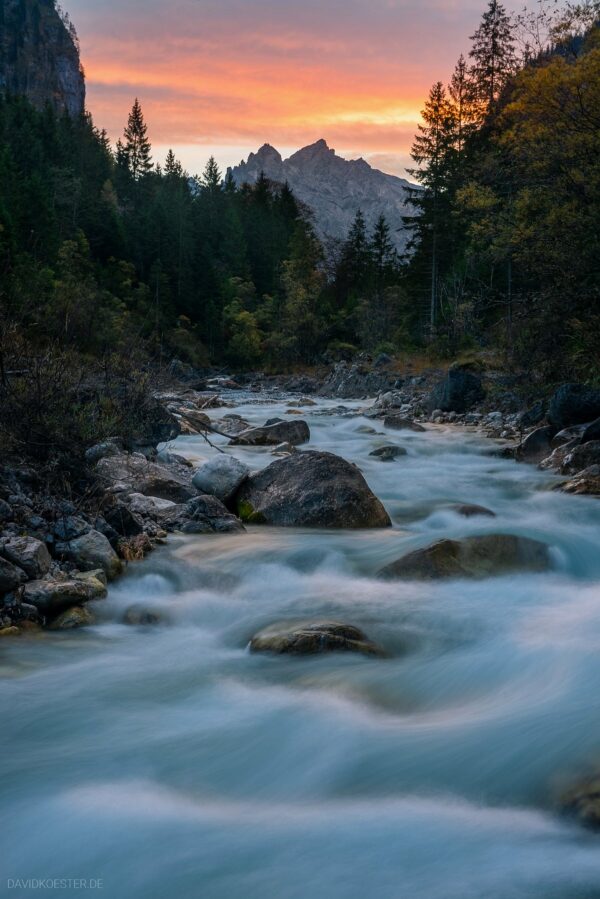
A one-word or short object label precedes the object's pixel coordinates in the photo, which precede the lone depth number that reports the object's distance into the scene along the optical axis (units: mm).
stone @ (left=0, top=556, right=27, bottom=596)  5598
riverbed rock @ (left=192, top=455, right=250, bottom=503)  9227
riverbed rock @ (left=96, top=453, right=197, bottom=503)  8750
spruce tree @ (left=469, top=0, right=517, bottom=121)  49394
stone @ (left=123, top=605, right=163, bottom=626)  6125
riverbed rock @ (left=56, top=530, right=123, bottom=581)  6555
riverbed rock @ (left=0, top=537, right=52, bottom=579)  5906
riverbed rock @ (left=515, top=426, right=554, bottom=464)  13406
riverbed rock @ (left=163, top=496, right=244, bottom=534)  8191
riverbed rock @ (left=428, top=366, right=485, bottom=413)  21703
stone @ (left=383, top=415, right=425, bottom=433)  19284
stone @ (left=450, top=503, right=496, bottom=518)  9656
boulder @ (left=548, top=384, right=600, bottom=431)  13375
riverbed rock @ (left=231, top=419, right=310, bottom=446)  14570
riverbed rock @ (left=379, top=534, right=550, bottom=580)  6926
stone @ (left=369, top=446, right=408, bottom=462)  14380
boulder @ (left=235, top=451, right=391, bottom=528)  8828
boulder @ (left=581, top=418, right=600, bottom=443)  12047
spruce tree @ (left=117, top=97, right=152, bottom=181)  93000
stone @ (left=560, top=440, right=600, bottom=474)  11680
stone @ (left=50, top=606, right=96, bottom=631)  5742
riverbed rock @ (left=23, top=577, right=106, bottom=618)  5746
